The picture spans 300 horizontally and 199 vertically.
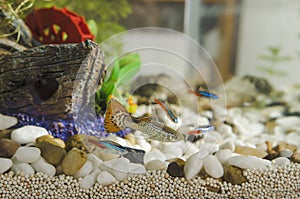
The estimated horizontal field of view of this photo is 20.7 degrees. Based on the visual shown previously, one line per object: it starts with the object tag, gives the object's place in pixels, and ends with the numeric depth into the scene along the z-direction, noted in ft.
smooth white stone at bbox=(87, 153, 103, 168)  1.68
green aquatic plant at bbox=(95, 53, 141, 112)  1.80
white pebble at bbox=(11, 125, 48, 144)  1.75
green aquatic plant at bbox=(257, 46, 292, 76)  3.42
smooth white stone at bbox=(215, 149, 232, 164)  1.70
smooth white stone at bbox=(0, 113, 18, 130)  1.83
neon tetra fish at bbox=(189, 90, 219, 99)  1.75
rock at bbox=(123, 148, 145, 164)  1.67
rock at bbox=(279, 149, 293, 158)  1.76
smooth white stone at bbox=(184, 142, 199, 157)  1.69
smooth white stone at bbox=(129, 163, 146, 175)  1.66
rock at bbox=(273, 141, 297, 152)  1.83
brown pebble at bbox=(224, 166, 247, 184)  1.68
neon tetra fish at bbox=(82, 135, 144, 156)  1.66
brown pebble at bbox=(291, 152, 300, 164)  1.73
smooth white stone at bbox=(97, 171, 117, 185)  1.67
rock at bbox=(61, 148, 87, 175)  1.67
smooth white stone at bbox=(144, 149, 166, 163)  1.67
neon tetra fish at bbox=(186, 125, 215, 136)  1.70
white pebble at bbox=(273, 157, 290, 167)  1.72
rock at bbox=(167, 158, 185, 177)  1.67
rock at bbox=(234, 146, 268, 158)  1.77
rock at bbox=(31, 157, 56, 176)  1.67
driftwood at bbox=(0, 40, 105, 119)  1.75
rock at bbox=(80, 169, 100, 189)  1.67
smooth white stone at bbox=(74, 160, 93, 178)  1.67
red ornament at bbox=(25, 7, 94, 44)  2.10
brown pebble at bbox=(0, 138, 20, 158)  1.70
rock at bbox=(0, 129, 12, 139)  1.77
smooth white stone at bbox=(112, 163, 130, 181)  1.66
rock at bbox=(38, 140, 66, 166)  1.67
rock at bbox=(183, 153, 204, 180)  1.67
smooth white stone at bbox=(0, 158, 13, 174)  1.67
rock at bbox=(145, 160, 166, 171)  1.67
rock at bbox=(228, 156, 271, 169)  1.69
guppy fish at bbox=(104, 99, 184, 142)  1.66
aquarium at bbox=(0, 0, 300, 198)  1.67
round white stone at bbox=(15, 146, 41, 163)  1.68
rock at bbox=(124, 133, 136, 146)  1.69
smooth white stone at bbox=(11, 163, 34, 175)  1.67
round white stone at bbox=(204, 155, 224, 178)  1.68
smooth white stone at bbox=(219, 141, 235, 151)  1.81
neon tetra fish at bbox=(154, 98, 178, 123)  1.70
